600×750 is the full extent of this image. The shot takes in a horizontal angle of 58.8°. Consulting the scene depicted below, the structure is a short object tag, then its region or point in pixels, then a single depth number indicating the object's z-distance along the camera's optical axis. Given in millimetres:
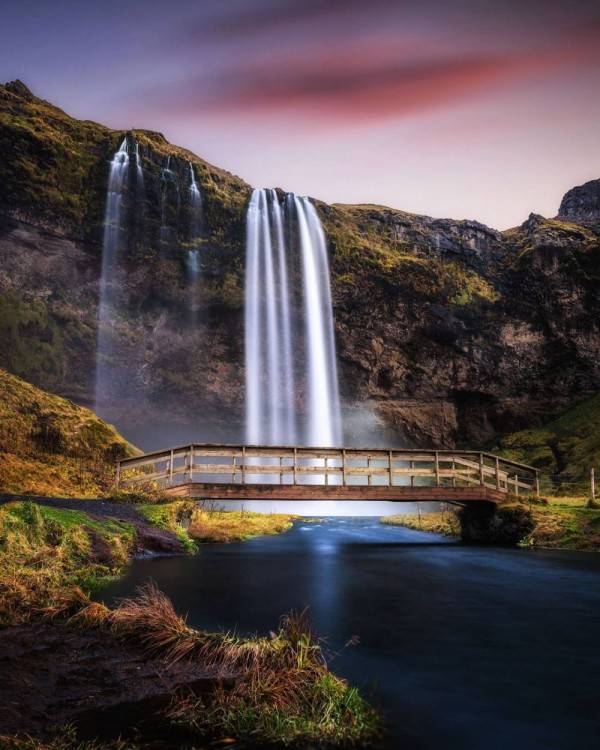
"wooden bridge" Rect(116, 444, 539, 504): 23094
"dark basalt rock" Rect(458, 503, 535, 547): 22625
